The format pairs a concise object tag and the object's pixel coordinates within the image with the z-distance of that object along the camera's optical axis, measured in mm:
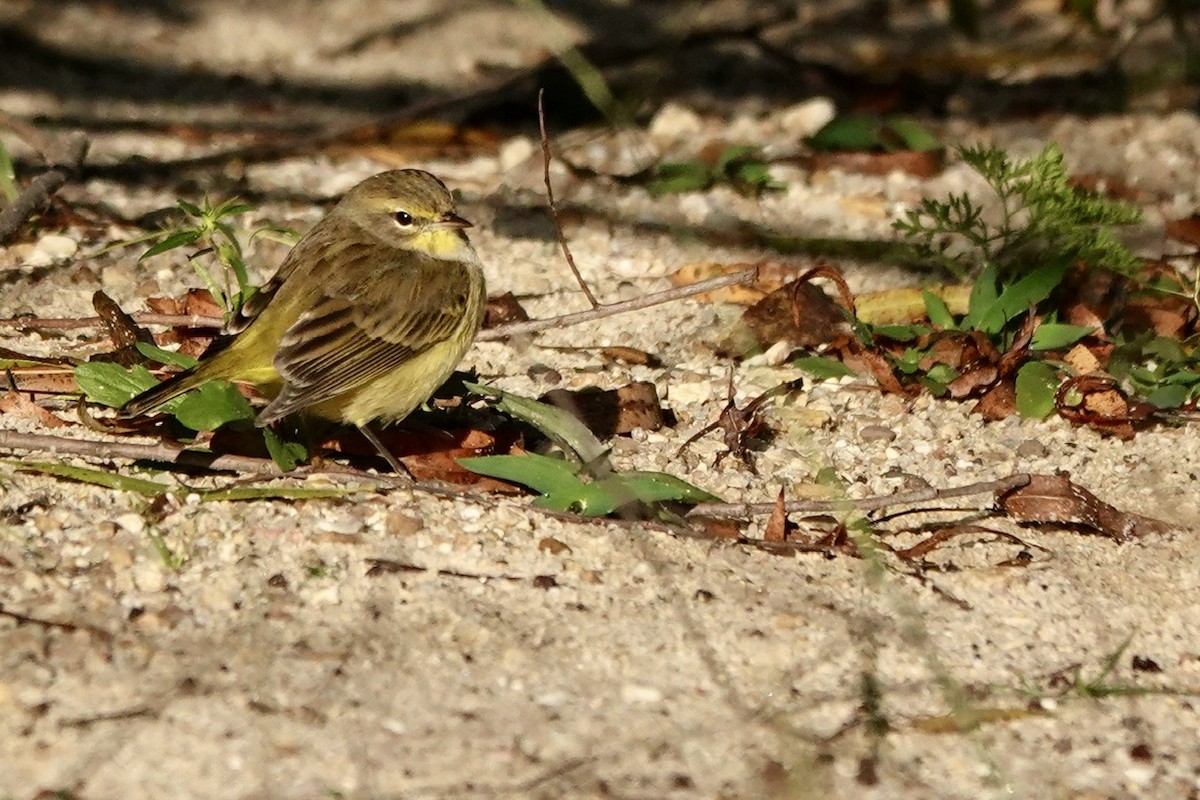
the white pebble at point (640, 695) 7586
